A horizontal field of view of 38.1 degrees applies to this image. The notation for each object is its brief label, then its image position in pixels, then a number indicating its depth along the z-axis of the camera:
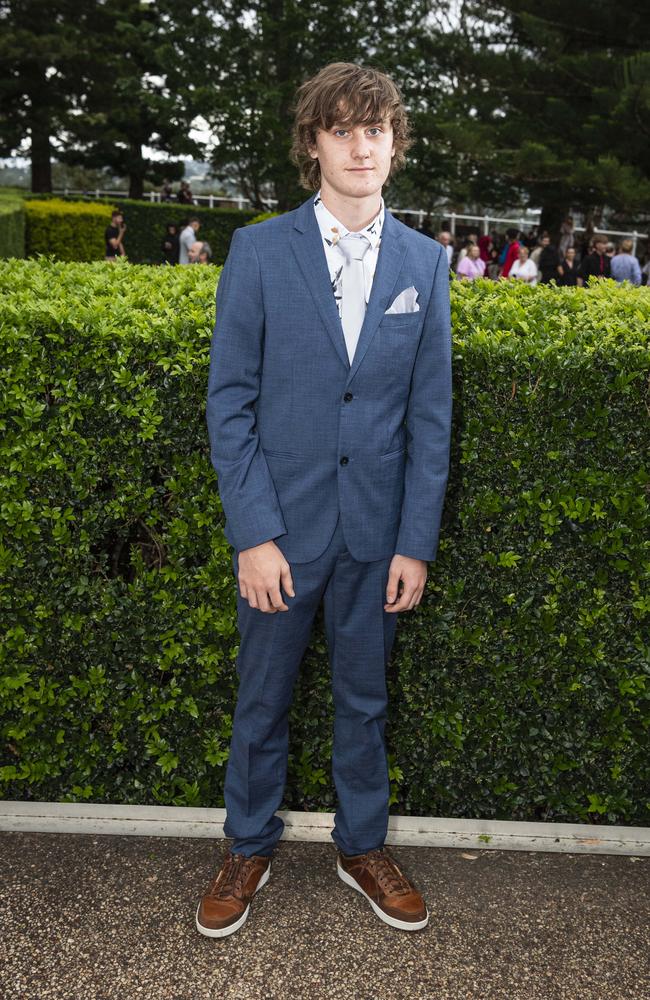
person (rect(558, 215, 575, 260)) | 23.91
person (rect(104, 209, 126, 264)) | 18.84
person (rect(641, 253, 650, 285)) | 20.36
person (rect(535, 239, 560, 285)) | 17.36
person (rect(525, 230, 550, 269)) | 20.22
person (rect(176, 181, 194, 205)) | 31.22
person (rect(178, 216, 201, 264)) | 19.64
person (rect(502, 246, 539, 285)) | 16.77
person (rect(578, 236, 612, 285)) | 16.69
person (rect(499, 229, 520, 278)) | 18.66
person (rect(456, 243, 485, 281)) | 17.38
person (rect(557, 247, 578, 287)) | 17.33
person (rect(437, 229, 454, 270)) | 20.92
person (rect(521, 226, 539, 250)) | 24.57
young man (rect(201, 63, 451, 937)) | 2.59
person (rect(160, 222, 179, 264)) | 20.03
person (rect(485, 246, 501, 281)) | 22.53
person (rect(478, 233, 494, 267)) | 22.95
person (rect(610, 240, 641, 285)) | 16.72
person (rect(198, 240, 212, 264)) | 16.56
